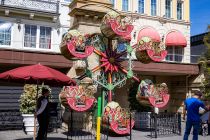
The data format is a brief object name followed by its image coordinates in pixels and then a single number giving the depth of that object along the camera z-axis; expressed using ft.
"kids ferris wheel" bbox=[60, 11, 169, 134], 37.50
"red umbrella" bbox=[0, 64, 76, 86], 30.17
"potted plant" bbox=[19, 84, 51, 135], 44.88
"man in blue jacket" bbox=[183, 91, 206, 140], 31.58
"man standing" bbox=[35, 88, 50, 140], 32.78
